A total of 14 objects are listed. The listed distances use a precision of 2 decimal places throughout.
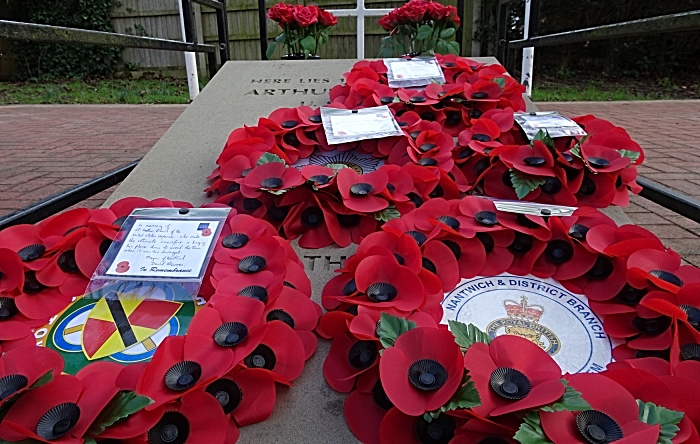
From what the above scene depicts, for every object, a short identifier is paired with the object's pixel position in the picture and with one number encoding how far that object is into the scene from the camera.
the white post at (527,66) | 3.95
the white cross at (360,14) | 3.51
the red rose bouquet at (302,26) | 2.54
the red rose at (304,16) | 2.55
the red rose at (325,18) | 2.65
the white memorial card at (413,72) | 1.74
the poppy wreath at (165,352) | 0.59
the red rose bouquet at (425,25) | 2.42
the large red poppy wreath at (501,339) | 0.57
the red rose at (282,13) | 2.51
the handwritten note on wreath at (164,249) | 0.90
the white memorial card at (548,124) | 1.33
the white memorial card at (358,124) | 1.37
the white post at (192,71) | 4.60
